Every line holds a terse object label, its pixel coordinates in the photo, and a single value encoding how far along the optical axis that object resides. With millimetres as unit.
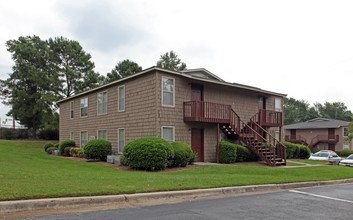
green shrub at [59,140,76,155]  24050
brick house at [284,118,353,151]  47750
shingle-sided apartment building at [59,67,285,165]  17344
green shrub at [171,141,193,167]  15016
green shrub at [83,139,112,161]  18953
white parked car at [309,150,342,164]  25858
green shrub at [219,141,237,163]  18297
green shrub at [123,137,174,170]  13555
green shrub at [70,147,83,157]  22125
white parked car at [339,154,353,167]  22114
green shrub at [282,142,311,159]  23344
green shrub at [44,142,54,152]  27998
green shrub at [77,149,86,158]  20617
